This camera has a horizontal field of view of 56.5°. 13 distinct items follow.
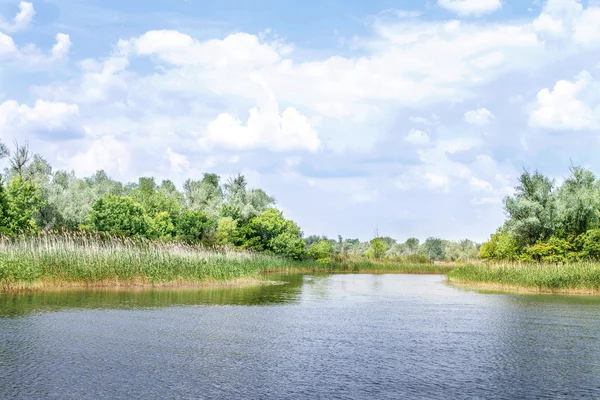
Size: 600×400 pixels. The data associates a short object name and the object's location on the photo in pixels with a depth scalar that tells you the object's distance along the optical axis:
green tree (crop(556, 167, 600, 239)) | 53.81
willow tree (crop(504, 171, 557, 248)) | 56.22
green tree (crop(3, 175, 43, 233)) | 42.45
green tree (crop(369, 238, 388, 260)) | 101.56
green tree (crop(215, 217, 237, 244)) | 67.38
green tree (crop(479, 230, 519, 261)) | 59.56
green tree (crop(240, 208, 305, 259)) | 72.56
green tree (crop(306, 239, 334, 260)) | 82.31
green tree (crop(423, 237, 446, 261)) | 131.95
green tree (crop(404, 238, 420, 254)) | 145.10
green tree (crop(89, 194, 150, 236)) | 50.22
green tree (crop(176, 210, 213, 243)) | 67.38
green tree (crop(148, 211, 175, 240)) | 58.72
